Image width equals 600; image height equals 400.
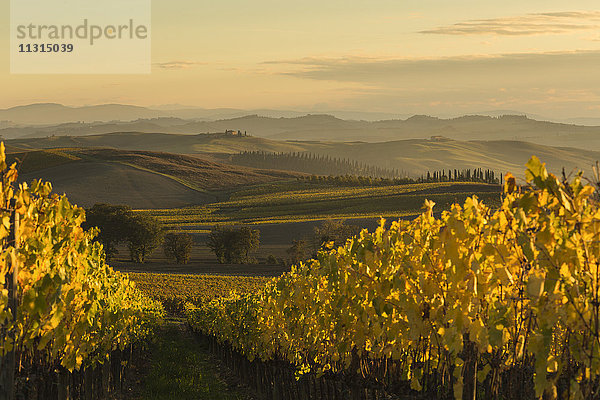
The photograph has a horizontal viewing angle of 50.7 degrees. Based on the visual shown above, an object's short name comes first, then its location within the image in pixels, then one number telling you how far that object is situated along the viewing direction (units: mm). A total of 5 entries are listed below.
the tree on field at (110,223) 93250
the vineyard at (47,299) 7309
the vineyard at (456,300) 5250
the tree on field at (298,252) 90925
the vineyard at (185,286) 53344
